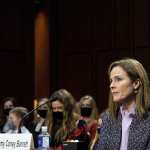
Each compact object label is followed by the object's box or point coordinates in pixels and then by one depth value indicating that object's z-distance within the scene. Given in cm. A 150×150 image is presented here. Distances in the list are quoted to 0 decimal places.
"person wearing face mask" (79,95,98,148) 897
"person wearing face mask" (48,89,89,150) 752
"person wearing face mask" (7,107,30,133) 1005
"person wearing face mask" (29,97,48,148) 791
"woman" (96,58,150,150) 463
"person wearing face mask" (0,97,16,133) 1159
